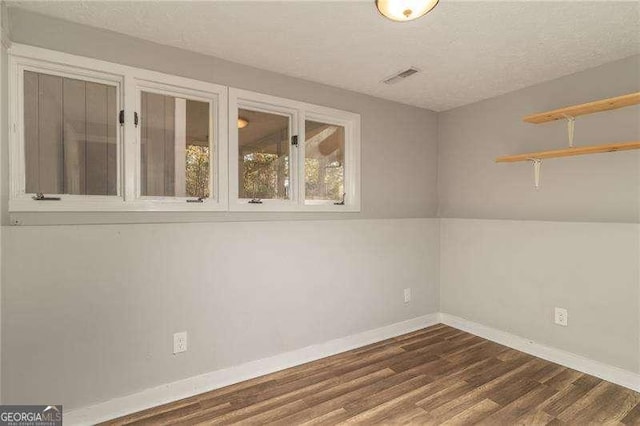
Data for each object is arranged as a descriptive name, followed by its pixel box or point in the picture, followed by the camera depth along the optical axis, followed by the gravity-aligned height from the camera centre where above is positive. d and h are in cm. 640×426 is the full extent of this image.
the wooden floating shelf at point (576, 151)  212 +43
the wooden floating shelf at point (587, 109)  203 +71
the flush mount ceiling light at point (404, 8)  154 +100
